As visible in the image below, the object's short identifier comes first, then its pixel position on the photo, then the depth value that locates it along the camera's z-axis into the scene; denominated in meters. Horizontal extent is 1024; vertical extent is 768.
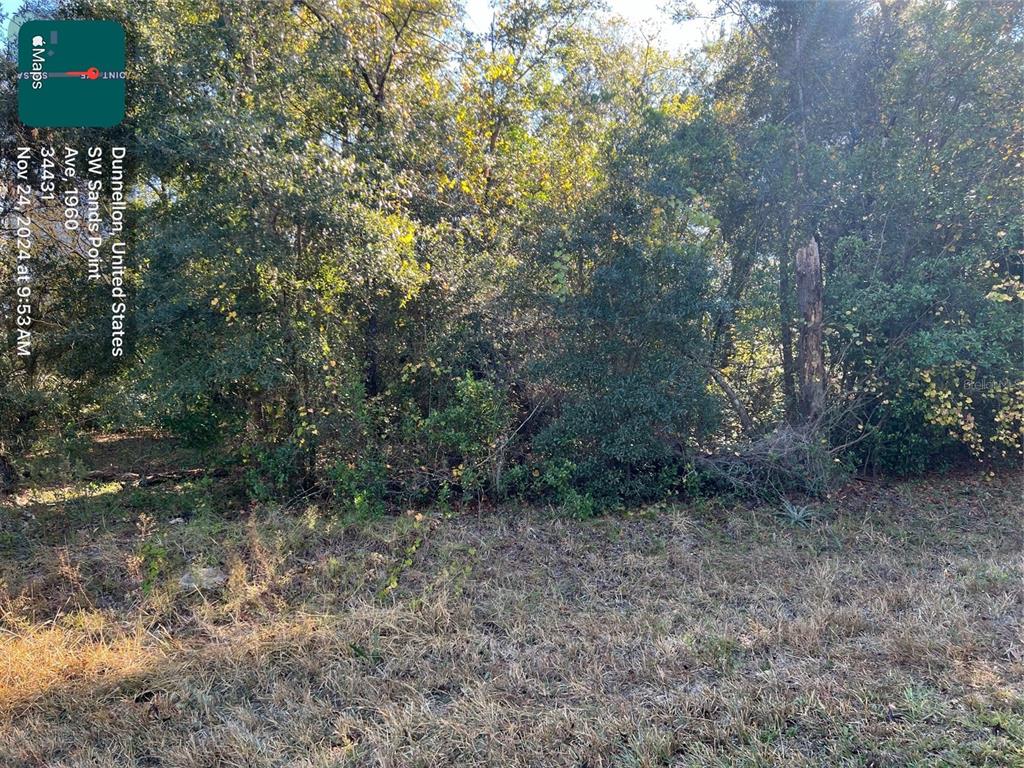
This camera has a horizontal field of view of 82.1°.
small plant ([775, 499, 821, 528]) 5.74
